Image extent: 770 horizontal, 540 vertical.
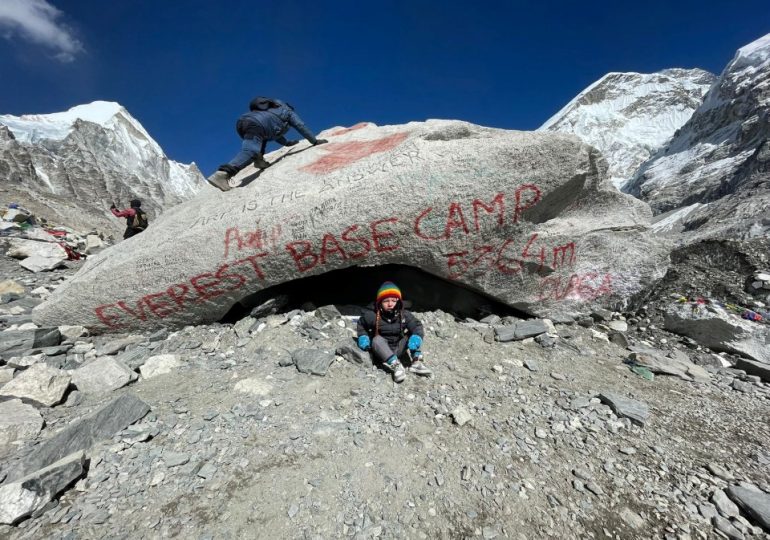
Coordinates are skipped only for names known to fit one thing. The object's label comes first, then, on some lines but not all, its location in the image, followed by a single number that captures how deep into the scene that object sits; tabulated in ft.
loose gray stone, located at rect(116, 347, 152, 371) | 14.23
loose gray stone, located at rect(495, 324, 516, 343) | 16.05
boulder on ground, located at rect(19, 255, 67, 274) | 25.89
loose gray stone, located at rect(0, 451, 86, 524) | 7.37
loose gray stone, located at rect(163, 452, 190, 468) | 9.07
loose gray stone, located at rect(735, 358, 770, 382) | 13.37
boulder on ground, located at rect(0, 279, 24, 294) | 21.12
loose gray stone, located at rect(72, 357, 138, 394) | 12.51
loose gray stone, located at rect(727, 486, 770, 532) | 7.56
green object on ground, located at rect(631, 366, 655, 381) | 13.48
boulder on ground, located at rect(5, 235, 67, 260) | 27.17
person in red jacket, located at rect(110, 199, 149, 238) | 26.48
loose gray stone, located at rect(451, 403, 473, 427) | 10.82
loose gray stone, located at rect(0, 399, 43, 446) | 9.85
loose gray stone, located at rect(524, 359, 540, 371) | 13.79
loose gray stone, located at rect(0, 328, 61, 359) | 14.29
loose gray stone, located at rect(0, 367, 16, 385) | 12.41
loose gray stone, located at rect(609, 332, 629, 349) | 16.17
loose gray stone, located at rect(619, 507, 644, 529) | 7.72
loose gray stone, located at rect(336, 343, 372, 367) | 14.01
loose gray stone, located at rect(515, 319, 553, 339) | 16.26
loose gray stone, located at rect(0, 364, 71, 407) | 11.37
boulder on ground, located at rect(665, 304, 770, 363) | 14.69
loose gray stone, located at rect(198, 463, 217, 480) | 8.74
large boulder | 15.14
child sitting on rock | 14.01
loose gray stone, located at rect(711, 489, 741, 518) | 7.81
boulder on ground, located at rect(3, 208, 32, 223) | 38.99
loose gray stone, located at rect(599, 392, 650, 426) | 10.79
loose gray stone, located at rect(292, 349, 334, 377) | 13.52
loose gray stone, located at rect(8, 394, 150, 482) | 8.83
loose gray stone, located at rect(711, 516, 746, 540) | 7.34
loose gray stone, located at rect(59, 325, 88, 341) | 16.57
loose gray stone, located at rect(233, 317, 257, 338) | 16.33
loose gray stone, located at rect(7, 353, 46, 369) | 13.41
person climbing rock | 18.93
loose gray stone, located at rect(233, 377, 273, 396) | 12.34
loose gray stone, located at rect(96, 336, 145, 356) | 15.62
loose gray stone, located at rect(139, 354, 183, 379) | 13.61
